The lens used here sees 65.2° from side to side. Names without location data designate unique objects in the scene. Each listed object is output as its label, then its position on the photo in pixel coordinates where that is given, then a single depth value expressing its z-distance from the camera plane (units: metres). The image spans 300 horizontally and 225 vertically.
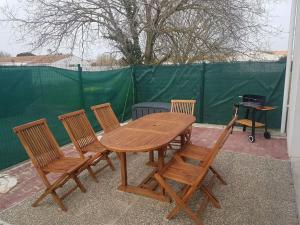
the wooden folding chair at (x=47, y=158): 2.73
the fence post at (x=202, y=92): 6.18
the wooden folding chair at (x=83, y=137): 3.38
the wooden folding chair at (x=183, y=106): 4.57
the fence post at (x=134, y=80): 7.15
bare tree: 7.53
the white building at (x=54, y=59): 8.42
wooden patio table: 2.60
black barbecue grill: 4.91
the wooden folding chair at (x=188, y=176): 2.31
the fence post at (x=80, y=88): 5.29
